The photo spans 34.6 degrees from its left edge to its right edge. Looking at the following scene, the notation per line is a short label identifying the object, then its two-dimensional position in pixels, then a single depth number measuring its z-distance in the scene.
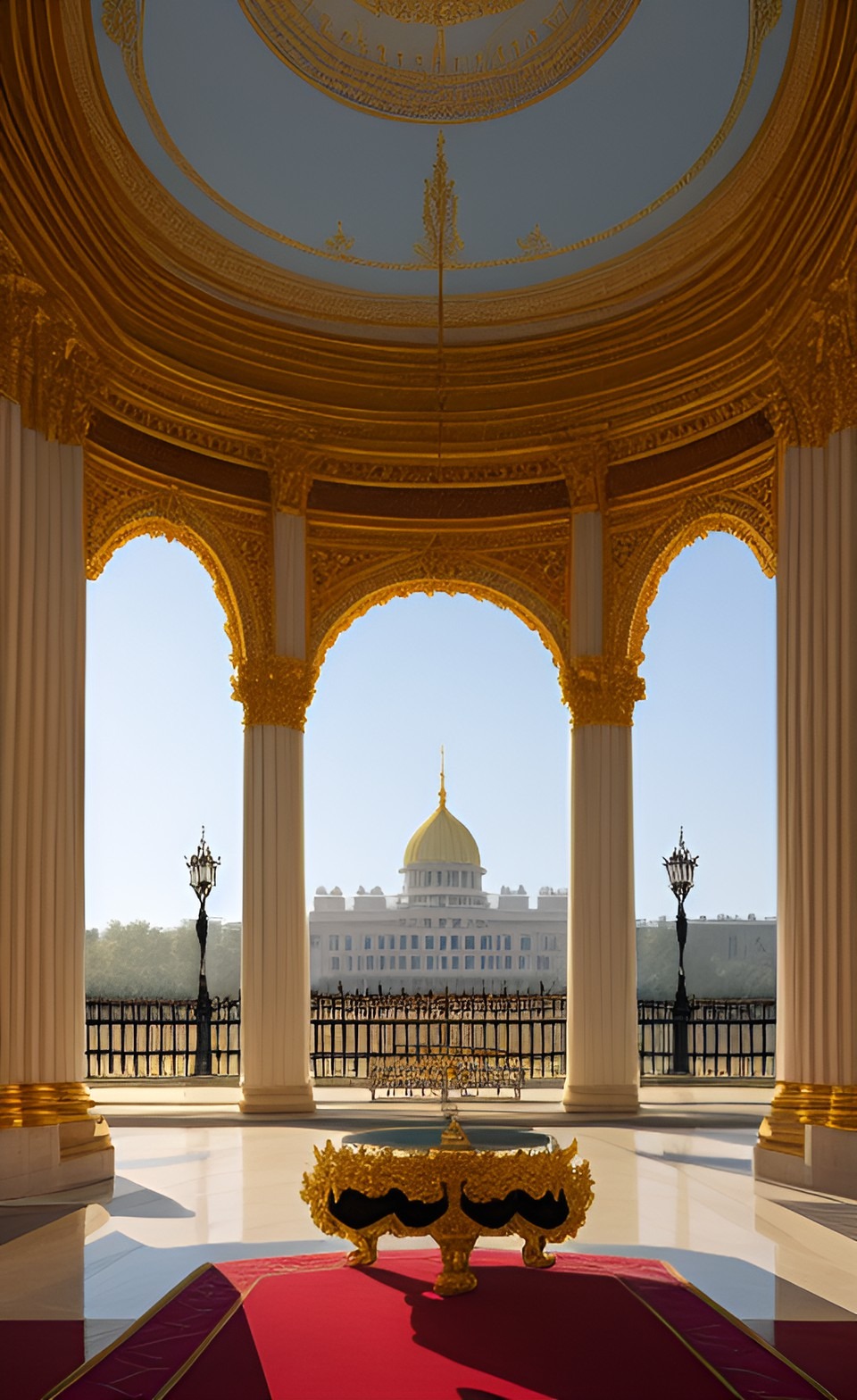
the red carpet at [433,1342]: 4.28
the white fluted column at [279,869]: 12.45
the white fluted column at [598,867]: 12.46
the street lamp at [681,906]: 16.38
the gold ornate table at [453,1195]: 5.48
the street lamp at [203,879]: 17.19
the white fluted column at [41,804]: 8.84
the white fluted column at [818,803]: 8.95
